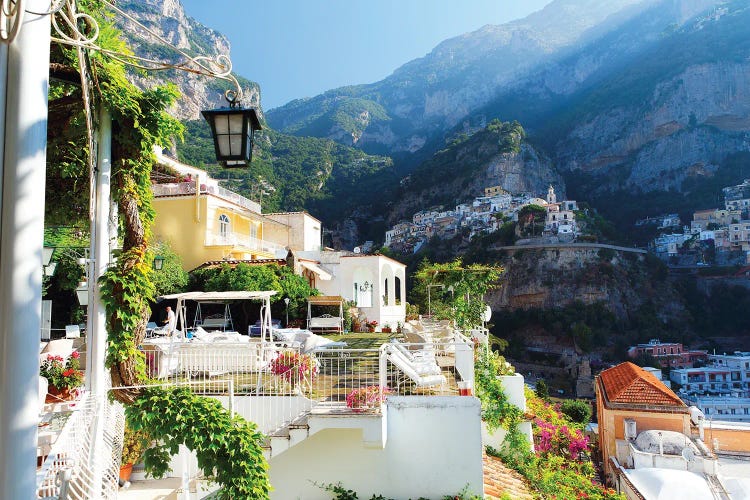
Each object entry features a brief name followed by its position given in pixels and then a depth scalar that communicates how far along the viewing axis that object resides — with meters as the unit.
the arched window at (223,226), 23.23
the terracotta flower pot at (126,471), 6.89
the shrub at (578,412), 26.45
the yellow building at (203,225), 21.97
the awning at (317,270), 21.38
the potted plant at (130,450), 6.67
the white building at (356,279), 22.61
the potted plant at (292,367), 6.90
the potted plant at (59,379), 6.88
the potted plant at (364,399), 6.21
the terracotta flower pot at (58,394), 6.68
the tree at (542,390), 28.23
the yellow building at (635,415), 19.31
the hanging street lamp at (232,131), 4.08
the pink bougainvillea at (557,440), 12.48
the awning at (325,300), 18.56
